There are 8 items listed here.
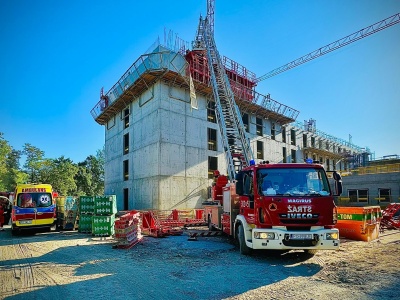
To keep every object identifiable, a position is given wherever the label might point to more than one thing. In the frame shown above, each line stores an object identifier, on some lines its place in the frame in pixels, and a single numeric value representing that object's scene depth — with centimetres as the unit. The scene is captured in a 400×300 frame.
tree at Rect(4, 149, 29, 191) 4453
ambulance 1309
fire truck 673
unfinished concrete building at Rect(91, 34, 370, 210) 2122
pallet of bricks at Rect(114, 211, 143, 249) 952
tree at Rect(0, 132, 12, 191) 3972
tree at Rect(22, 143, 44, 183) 4952
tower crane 3719
